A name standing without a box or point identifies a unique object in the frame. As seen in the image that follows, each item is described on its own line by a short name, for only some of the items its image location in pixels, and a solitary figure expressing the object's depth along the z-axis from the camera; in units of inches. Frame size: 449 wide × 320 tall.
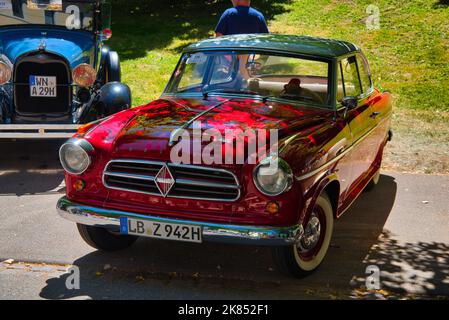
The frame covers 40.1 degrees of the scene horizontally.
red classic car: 164.4
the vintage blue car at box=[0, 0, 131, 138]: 303.1
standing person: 323.3
